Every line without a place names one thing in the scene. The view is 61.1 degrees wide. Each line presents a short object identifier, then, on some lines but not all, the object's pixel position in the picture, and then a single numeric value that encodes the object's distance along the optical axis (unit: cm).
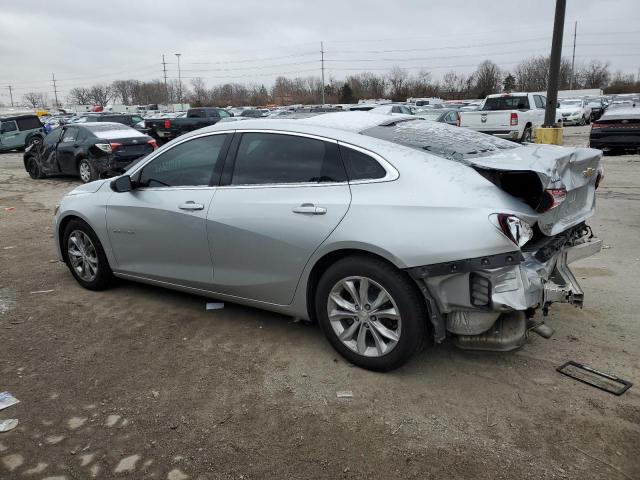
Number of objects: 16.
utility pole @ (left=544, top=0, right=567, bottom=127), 1168
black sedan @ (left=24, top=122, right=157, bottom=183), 1331
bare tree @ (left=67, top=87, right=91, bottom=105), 12225
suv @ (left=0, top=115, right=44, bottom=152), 2684
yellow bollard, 1273
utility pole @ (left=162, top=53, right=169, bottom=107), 11430
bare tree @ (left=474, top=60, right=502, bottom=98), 7934
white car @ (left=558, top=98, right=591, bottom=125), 3359
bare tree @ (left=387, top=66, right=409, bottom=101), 8038
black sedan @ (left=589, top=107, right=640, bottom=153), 1515
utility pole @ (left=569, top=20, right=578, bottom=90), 8349
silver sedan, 324
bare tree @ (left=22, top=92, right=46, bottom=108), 13369
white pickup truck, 1841
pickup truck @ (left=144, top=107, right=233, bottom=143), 2417
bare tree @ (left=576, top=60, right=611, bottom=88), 9319
